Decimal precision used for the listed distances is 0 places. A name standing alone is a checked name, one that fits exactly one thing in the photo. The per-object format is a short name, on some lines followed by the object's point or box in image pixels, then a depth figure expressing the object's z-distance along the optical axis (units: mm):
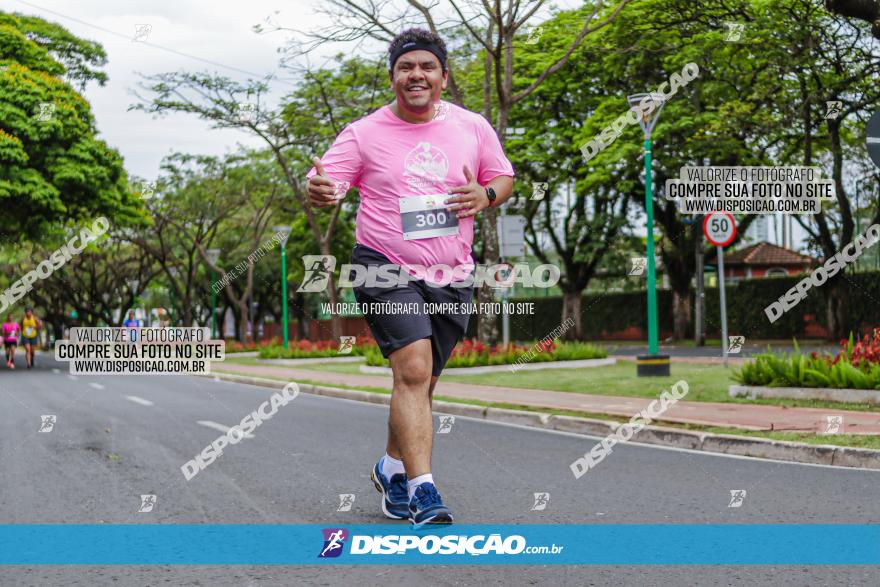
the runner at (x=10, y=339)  27008
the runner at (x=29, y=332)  24766
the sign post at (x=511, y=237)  18703
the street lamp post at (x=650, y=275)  15297
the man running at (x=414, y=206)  4332
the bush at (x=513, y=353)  18484
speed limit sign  16750
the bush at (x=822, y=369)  10394
